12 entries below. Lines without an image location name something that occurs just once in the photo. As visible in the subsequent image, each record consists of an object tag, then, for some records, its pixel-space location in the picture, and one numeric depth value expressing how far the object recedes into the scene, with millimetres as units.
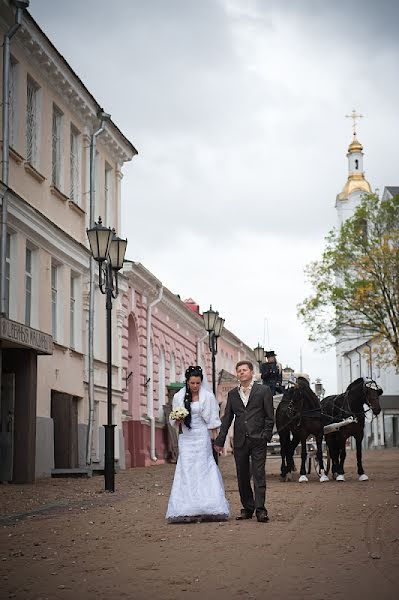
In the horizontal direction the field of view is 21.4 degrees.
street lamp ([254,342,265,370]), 36500
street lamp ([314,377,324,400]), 34544
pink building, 32975
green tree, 42031
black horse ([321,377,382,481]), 20734
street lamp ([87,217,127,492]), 18422
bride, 12367
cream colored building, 20109
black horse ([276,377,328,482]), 20938
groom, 12391
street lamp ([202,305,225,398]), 28062
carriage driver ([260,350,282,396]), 24406
